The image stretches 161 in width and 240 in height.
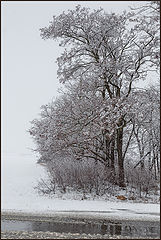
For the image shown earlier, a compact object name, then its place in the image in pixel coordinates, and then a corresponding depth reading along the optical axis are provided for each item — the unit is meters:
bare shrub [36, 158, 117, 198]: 18.47
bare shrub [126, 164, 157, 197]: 18.72
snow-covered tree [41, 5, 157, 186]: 18.38
